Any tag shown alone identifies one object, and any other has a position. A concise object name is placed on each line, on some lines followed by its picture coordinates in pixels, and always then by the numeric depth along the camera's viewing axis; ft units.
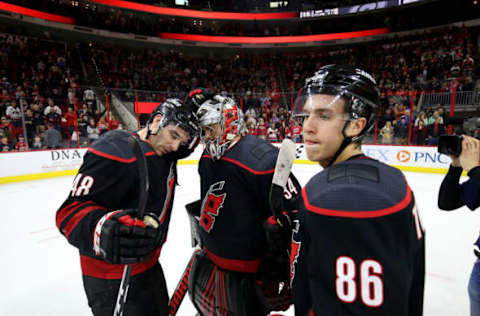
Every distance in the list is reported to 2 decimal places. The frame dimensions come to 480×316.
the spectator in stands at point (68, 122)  26.71
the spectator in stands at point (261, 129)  35.70
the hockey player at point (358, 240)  2.03
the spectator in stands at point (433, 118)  25.42
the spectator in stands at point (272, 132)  35.40
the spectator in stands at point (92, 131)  28.40
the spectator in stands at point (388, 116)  29.53
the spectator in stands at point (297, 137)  31.94
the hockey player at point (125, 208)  3.67
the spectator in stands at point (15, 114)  23.49
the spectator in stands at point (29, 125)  24.04
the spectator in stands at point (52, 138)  24.97
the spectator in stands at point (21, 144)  23.53
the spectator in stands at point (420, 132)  26.20
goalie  4.88
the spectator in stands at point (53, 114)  25.81
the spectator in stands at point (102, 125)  29.89
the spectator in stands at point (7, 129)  22.89
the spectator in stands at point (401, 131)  27.56
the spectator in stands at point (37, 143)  24.29
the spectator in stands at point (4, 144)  22.79
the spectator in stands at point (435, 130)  25.29
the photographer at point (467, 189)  4.59
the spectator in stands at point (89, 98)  30.50
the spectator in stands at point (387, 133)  28.53
